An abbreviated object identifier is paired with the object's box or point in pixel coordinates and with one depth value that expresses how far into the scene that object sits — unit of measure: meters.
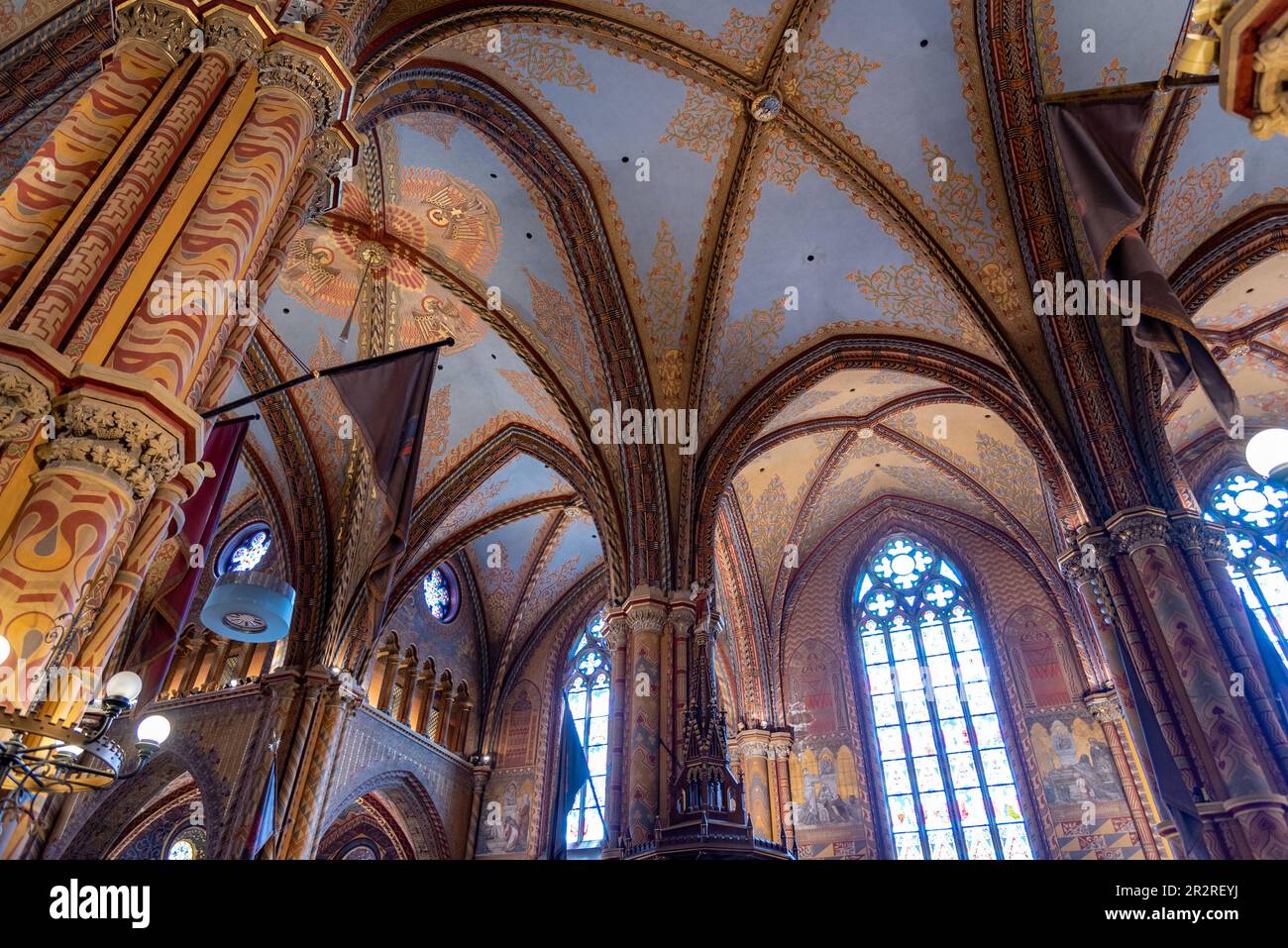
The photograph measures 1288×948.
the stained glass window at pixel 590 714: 15.45
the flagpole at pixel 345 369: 4.68
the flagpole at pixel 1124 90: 3.33
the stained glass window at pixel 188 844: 14.76
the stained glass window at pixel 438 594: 17.36
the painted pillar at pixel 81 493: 3.00
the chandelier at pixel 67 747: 2.87
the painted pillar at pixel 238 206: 3.63
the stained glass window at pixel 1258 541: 13.09
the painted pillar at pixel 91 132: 3.65
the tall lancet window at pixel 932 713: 13.34
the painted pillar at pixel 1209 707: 6.80
